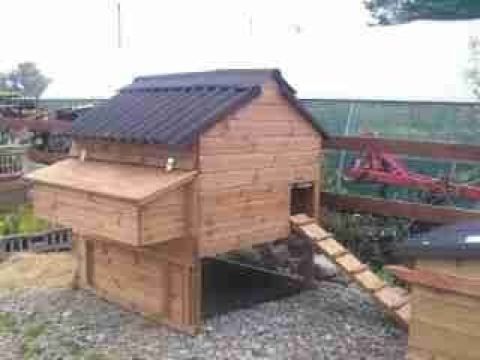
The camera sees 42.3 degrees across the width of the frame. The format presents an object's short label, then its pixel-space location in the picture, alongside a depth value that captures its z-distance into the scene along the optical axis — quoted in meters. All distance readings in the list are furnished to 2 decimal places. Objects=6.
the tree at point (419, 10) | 17.92
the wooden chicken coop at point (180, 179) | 5.27
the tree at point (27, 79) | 41.72
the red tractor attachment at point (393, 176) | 7.06
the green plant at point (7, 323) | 5.99
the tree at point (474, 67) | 10.42
